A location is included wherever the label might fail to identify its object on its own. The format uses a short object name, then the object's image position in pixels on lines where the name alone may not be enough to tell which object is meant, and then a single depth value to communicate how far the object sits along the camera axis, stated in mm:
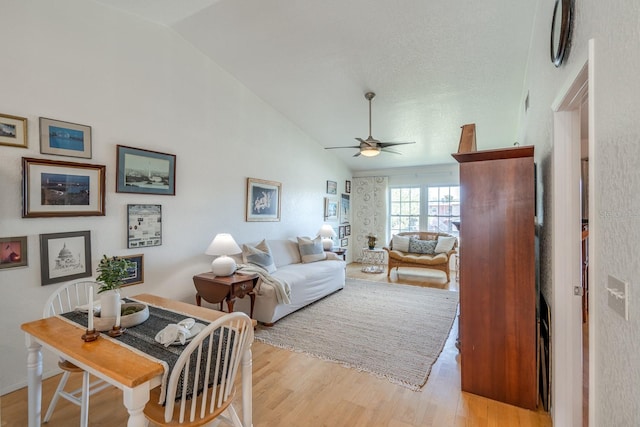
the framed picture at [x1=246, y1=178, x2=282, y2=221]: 4281
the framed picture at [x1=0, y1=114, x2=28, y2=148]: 2074
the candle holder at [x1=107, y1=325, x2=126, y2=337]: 1450
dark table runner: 1279
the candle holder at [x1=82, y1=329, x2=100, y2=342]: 1387
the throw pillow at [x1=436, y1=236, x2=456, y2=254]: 5776
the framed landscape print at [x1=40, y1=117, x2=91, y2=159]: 2275
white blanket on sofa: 3297
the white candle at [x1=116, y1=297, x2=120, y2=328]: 1476
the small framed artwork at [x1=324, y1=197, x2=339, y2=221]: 6266
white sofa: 3334
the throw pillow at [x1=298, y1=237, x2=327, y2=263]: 4777
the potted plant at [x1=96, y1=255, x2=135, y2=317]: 1494
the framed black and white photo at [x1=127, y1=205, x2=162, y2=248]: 2859
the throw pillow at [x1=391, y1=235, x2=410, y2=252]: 6127
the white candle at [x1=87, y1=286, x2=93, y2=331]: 1365
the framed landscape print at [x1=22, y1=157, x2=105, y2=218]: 2197
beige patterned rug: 2555
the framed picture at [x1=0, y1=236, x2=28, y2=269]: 2080
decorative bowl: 1487
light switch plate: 817
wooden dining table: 1109
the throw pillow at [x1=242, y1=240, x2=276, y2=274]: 3723
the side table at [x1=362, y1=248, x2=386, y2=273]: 6588
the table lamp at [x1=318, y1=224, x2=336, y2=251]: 5410
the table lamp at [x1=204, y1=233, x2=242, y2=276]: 3178
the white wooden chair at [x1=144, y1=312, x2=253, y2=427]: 1167
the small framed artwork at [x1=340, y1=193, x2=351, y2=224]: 7004
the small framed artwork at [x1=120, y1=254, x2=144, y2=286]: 2833
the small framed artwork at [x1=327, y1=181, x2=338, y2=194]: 6348
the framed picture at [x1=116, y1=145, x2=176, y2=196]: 2782
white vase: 1515
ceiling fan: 3756
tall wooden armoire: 1969
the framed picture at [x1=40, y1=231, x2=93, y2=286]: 2283
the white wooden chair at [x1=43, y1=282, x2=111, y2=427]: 1591
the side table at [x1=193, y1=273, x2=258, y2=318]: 2988
